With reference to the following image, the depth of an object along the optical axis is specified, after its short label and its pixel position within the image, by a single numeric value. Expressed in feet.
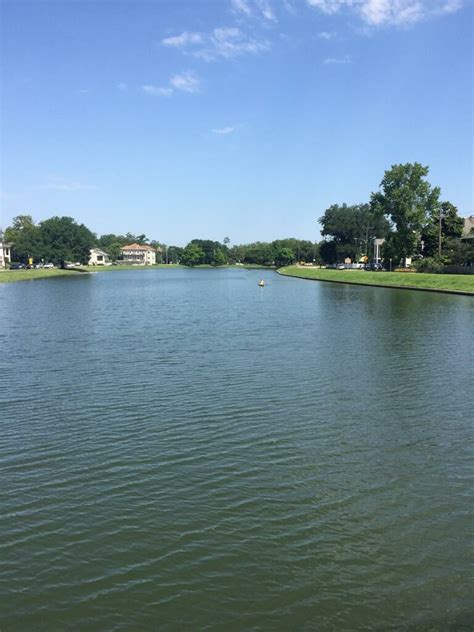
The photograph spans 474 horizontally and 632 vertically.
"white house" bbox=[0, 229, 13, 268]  465.47
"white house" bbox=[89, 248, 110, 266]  631.32
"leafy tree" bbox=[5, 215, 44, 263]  442.09
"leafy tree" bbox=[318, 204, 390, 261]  481.46
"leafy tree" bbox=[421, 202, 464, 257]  272.10
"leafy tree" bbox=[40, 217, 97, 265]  445.37
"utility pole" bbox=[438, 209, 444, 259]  247.91
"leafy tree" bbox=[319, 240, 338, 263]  497.87
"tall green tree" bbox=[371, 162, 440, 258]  290.35
